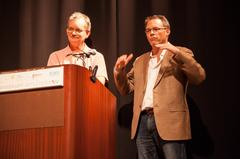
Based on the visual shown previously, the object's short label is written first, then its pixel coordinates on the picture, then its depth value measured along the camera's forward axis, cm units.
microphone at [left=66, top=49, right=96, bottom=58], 282
